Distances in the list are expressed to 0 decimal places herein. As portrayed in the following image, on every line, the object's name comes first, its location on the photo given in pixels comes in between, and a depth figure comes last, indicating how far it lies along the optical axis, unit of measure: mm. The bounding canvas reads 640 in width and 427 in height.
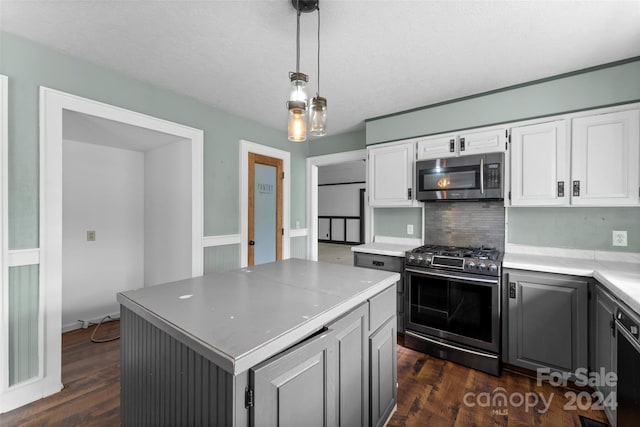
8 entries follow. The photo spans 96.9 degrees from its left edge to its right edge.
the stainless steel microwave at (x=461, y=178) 2600
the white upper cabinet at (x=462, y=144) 2662
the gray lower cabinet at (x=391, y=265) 2854
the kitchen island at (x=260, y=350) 888
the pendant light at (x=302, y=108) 1449
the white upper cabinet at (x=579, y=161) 2131
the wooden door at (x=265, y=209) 3660
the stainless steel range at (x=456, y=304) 2322
